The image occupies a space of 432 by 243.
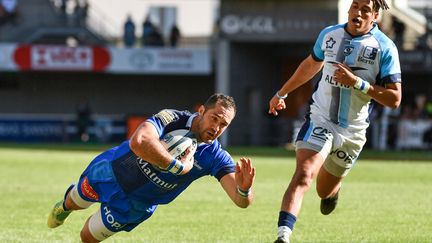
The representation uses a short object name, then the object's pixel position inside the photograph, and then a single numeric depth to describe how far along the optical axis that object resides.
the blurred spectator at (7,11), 46.03
